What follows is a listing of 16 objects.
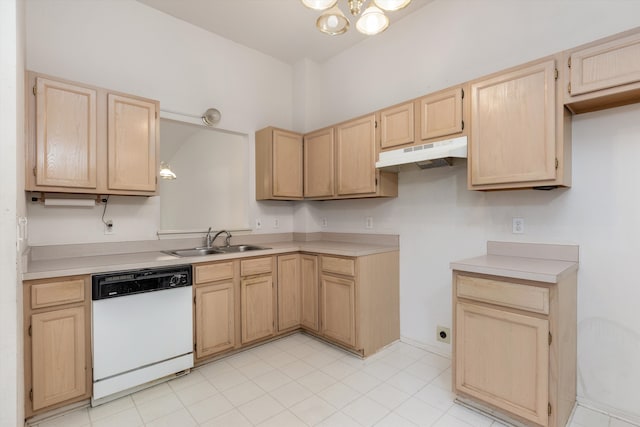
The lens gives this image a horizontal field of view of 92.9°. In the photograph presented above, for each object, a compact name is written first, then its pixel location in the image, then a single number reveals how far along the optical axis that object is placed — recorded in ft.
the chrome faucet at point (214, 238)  9.91
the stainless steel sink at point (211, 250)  8.88
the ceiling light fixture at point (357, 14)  5.18
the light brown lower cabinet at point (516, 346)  5.24
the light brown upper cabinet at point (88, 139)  6.45
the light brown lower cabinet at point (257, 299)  8.90
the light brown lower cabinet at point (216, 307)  7.93
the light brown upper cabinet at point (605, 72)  5.12
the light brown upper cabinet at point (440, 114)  7.28
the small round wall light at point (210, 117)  10.03
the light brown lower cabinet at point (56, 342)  5.74
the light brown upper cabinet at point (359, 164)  9.18
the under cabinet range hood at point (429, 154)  7.09
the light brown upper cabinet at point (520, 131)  5.88
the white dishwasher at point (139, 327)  6.42
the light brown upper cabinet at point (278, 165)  10.70
